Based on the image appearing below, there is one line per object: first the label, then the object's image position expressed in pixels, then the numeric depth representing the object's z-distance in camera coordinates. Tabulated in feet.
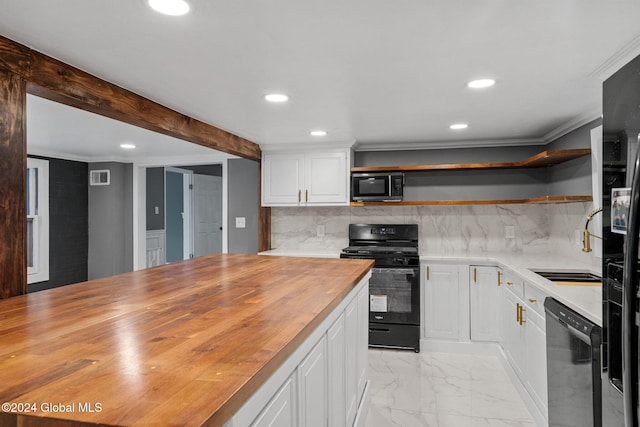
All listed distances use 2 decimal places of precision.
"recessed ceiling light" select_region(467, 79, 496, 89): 7.87
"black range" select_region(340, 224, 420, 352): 13.08
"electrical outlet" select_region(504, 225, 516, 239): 14.25
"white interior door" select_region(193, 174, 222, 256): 25.29
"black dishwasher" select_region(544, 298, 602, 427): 5.53
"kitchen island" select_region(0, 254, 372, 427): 2.39
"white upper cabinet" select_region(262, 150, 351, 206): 14.52
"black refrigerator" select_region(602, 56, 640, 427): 2.95
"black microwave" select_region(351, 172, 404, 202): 14.01
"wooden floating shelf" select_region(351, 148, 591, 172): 10.73
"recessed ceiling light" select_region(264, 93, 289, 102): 8.87
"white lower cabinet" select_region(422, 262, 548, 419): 11.67
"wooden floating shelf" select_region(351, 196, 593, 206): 13.14
